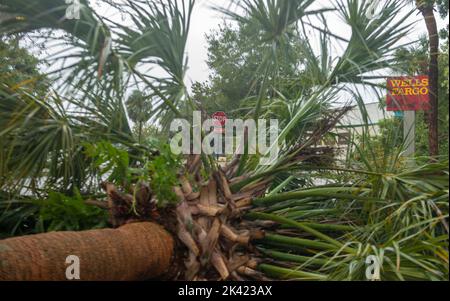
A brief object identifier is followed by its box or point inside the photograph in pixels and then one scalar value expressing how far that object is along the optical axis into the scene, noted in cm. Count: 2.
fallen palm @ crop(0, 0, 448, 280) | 299
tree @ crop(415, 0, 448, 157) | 305
